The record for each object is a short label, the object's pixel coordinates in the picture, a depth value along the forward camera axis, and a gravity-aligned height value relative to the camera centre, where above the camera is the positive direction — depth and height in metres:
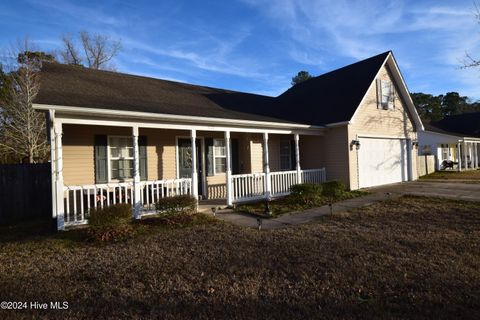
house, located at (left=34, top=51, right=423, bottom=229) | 8.39 +1.23
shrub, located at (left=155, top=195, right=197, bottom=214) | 8.02 -1.00
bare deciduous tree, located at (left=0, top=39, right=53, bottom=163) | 17.06 +3.08
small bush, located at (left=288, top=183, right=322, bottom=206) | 10.60 -1.10
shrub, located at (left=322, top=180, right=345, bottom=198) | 11.53 -1.03
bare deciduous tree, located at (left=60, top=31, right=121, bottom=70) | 28.03 +11.70
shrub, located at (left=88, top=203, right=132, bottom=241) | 6.71 -1.23
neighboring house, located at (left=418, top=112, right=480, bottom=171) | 23.78 +1.29
